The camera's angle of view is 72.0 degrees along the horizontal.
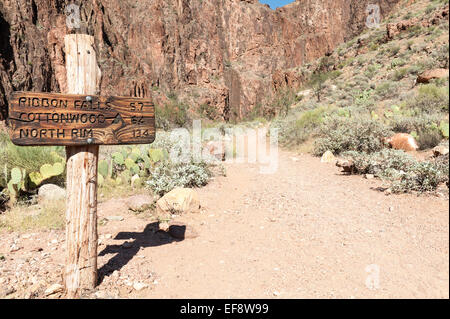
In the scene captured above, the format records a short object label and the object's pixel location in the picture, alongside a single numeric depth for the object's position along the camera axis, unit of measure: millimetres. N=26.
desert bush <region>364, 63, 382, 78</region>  18422
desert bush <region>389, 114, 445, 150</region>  6262
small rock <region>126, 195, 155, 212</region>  5191
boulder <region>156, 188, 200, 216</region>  4935
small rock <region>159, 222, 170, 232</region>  4332
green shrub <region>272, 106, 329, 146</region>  11672
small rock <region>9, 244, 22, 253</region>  3779
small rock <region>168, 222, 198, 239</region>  4094
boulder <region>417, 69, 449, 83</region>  8566
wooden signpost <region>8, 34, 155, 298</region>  2521
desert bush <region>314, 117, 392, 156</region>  7863
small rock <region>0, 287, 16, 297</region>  2803
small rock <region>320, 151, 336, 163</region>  8141
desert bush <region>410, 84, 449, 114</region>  6438
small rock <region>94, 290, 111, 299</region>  2732
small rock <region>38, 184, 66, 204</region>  5493
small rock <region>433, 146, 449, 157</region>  5293
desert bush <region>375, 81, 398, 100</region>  12202
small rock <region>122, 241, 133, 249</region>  3842
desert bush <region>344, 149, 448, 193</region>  4422
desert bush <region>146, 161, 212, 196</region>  5926
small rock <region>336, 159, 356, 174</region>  6512
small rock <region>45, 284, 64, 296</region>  2765
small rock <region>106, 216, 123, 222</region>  4848
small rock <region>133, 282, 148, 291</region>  2863
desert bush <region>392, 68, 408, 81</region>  13702
